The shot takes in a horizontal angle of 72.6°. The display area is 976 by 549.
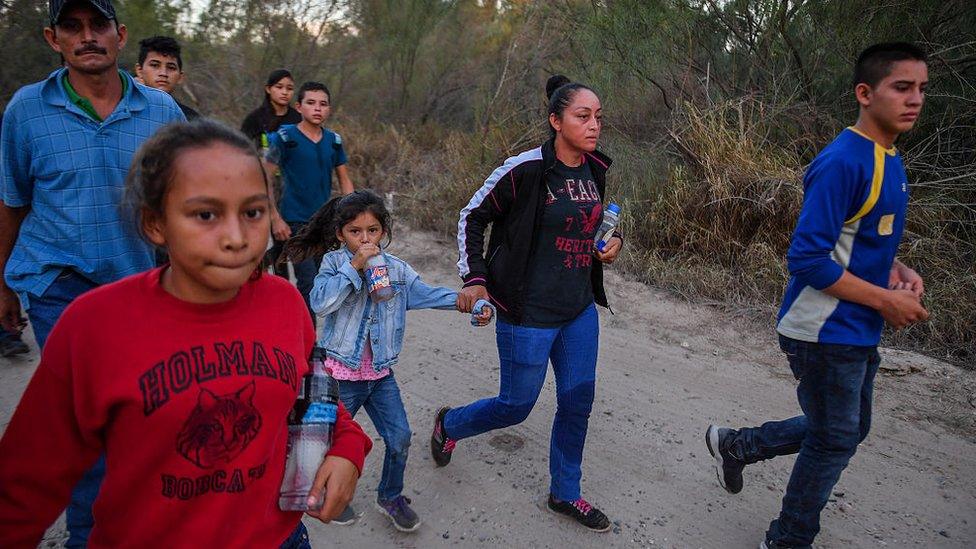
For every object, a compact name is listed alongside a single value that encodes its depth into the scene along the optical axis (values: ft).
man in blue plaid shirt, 8.05
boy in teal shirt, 16.80
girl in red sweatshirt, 4.40
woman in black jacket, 10.02
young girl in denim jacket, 9.77
